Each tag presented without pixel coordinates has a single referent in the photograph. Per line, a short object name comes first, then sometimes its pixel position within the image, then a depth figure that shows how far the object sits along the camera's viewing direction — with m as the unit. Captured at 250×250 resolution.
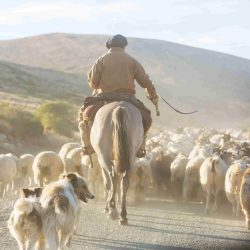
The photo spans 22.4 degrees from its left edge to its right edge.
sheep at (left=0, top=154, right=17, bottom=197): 16.20
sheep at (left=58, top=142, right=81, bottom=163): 17.44
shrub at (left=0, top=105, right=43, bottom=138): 33.00
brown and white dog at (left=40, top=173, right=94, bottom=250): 8.16
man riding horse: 11.98
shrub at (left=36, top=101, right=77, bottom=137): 39.69
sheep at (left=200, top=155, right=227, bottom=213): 13.59
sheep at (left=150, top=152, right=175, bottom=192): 16.44
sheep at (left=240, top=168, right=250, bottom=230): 11.04
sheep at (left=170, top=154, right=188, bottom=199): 15.95
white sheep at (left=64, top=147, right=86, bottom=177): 15.82
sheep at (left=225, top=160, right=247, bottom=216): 12.48
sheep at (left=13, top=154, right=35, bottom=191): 18.35
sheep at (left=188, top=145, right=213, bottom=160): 17.45
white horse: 10.93
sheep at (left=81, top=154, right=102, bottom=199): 14.86
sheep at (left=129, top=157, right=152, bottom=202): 14.38
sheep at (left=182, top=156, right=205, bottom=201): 15.15
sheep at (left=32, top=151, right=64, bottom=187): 14.84
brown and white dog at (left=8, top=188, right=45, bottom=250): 7.92
